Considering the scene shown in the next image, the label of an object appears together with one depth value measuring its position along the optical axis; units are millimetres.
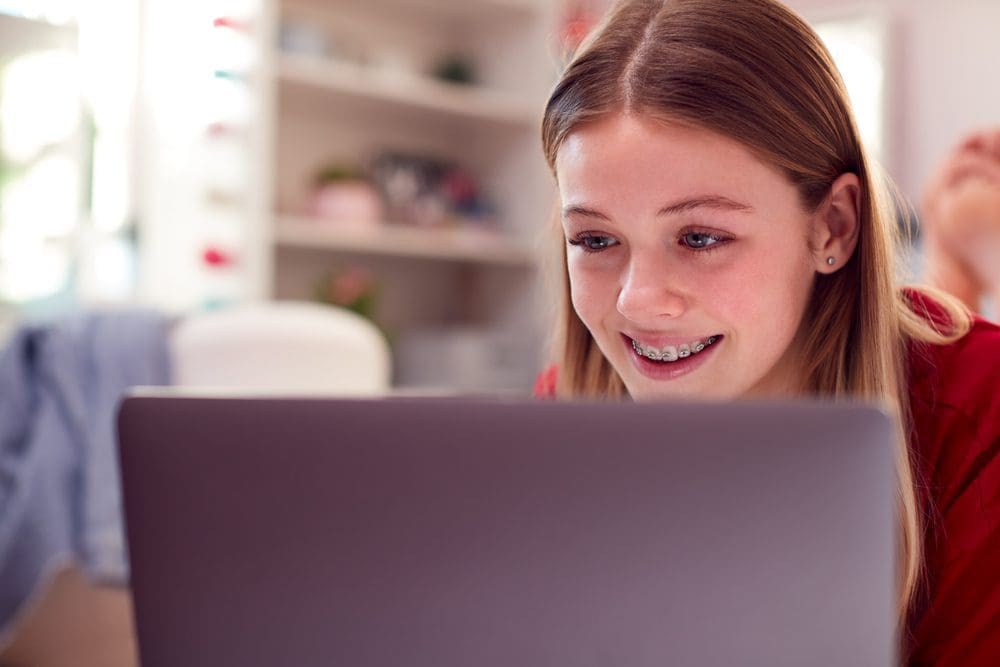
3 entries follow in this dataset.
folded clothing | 1679
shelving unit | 3242
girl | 824
